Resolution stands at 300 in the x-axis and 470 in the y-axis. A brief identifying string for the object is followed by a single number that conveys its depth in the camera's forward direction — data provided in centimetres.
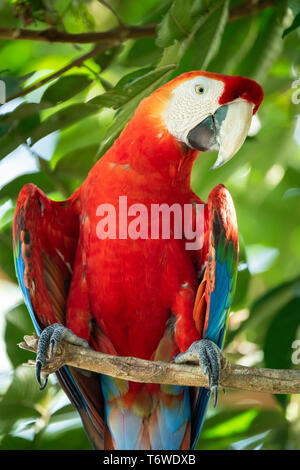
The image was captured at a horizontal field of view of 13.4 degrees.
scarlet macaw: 123
